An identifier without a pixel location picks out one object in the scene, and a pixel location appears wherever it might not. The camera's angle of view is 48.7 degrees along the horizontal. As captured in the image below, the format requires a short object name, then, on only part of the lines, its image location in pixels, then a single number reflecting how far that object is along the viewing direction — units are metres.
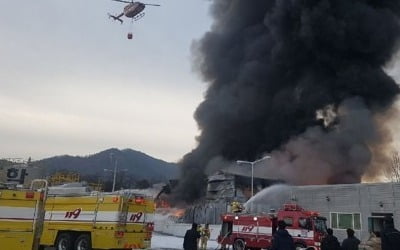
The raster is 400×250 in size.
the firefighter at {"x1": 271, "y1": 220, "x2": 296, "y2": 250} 7.74
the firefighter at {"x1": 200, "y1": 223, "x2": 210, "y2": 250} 21.81
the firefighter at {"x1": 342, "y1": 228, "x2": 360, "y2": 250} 9.41
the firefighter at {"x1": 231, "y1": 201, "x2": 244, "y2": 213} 22.66
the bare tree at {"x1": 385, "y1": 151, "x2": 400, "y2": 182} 55.05
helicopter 58.19
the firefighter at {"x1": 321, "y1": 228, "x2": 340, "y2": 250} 9.54
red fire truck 18.56
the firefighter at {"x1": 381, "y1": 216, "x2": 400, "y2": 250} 6.92
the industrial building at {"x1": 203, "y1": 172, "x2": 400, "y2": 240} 27.12
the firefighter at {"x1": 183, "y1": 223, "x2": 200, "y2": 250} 11.78
